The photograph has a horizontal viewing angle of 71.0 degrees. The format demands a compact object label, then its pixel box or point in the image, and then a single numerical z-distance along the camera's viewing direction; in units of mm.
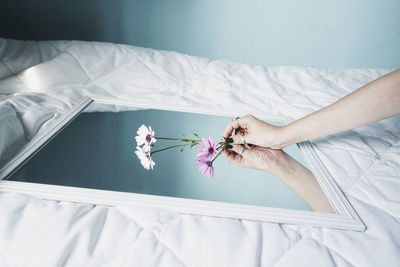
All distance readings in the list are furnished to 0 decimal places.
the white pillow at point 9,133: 580
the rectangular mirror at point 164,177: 508
